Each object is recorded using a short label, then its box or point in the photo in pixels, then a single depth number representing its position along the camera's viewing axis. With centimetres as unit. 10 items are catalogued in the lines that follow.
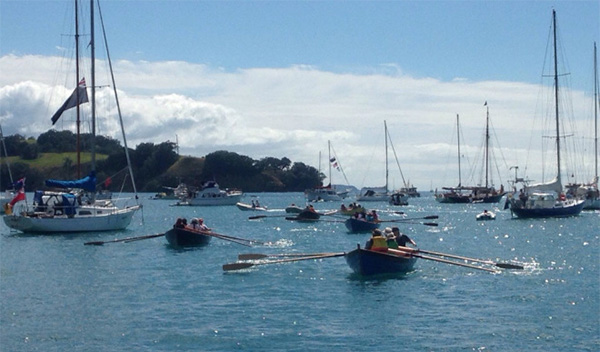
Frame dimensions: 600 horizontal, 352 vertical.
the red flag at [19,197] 5097
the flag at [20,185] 5276
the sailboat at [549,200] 7312
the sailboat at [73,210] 5262
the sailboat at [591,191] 9288
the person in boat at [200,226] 4566
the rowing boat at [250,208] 10088
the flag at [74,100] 5609
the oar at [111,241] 4398
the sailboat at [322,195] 14962
